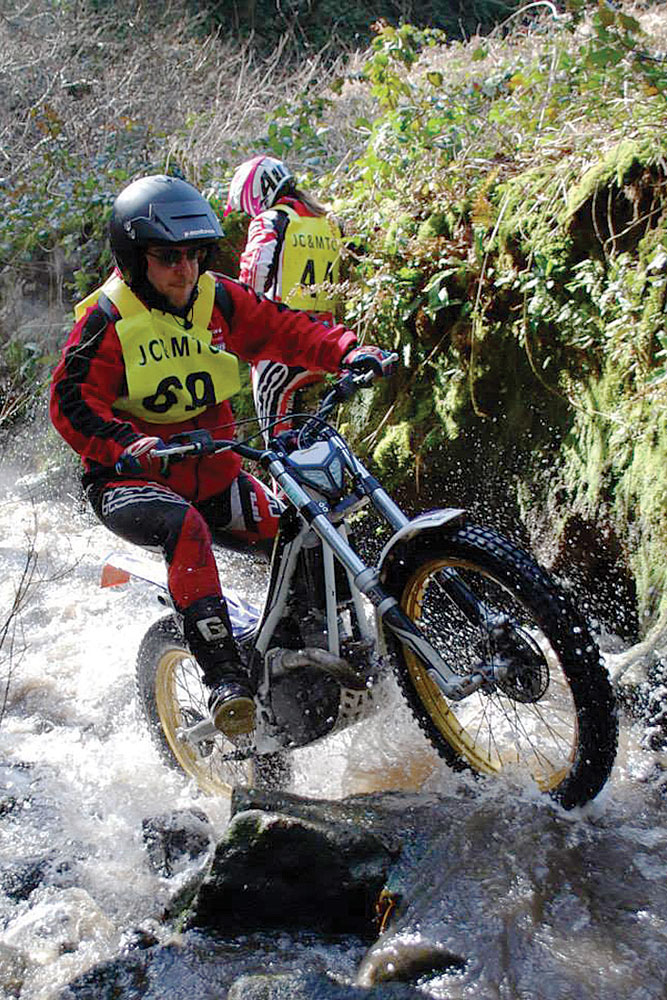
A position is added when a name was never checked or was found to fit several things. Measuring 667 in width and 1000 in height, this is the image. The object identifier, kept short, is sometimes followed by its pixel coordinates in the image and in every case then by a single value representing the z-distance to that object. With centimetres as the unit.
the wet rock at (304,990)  278
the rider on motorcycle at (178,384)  380
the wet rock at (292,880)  323
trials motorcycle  317
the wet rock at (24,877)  375
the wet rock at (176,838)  404
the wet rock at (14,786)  440
